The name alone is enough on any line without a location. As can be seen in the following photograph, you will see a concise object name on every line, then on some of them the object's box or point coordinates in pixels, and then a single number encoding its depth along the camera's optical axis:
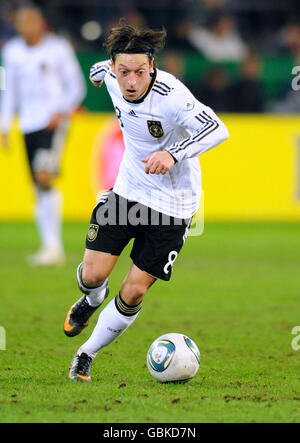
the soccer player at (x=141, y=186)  9.55
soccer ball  9.51
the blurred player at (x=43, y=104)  19.08
